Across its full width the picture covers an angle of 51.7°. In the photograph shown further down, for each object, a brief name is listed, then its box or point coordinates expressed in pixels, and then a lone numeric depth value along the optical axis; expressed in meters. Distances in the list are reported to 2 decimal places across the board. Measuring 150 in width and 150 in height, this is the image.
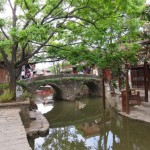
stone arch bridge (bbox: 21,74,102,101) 17.96
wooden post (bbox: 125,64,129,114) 8.64
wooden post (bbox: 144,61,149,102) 9.72
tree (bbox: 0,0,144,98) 6.29
